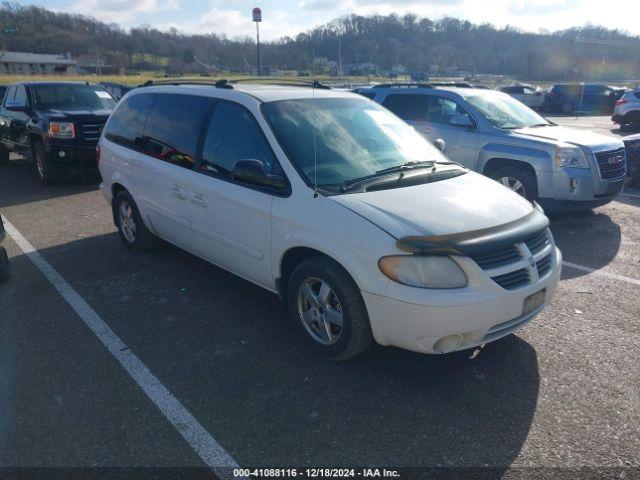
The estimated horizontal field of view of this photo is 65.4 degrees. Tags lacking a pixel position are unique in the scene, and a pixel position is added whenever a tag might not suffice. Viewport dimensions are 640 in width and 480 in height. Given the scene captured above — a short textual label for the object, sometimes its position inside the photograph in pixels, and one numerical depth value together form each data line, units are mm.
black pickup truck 9359
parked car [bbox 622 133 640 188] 9188
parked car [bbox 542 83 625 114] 28688
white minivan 2953
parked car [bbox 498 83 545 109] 29656
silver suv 6684
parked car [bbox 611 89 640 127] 19047
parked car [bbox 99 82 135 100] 19889
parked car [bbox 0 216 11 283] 4852
